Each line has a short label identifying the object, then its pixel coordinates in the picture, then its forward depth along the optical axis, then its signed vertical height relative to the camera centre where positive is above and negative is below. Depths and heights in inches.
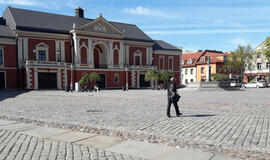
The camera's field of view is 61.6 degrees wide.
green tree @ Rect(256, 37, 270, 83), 1931.6 +212.9
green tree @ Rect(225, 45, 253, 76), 2219.5 +170.5
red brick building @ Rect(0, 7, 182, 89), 1409.9 +171.9
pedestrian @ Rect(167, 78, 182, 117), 364.2 -30.6
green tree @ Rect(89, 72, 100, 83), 1338.8 -9.6
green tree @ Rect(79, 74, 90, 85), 1301.2 -21.2
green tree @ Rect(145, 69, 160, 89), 1590.8 +0.7
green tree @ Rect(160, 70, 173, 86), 1597.9 +0.3
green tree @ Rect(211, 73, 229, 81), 1450.5 -14.2
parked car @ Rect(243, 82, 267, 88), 1748.6 -80.2
